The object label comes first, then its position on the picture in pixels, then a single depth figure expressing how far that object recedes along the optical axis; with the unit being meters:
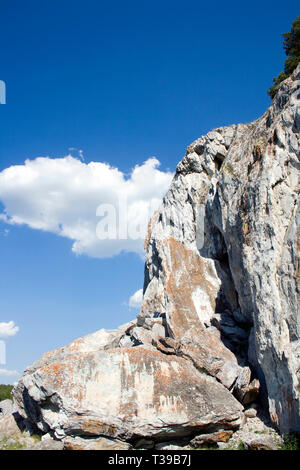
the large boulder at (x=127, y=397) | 19.41
